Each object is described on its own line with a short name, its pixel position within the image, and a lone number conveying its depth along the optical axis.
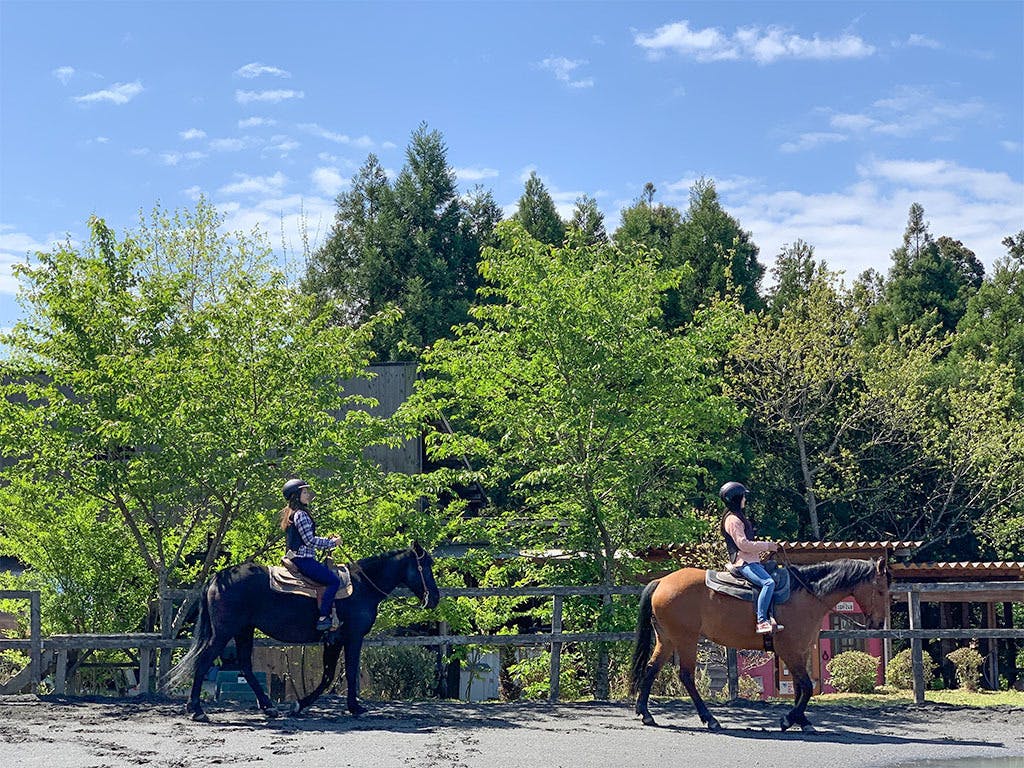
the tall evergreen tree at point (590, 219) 40.16
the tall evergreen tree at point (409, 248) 34.56
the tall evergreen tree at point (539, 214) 37.78
